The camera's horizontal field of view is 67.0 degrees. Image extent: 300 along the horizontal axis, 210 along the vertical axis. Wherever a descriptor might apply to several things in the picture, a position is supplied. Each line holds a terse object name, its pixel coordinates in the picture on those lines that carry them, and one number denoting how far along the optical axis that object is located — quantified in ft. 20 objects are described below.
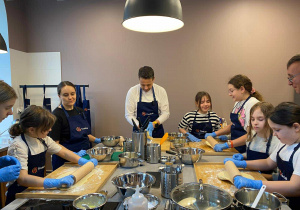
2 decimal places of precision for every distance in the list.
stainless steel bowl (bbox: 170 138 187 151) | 6.52
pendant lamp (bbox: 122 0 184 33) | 4.11
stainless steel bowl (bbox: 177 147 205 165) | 5.27
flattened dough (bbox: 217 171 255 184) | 4.37
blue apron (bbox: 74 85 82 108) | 10.85
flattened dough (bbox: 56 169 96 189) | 4.31
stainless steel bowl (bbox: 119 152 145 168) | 5.18
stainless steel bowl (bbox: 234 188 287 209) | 3.32
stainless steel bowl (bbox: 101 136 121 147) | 6.84
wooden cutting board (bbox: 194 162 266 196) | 4.18
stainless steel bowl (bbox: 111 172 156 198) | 4.07
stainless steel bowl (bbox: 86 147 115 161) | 5.59
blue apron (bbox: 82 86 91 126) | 10.94
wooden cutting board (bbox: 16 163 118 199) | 3.89
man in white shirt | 9.16
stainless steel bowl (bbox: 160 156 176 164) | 4.96
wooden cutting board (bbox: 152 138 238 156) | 6.17
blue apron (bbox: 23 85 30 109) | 10.35
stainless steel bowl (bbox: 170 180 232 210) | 3.38
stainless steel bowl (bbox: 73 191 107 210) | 3.40
